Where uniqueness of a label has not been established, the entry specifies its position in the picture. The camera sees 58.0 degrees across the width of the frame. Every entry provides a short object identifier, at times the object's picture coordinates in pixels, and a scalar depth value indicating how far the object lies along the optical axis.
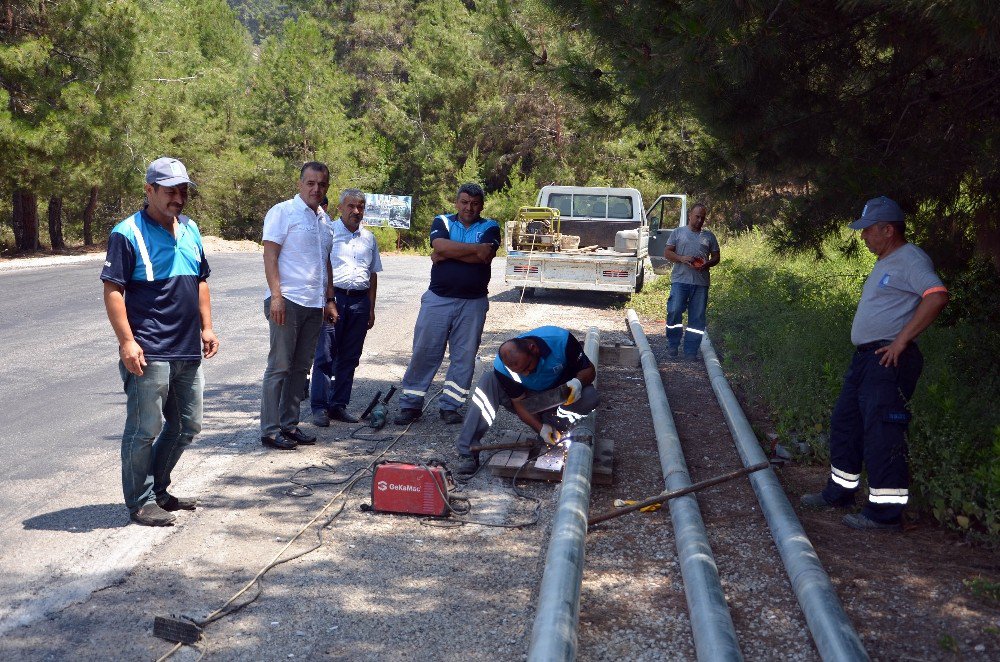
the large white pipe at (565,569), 3.37
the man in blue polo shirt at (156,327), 4.60
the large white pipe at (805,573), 3.43
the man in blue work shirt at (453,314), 7.24
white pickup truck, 15.92
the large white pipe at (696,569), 3.48
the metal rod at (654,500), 5.07
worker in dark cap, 5.01
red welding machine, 5.18
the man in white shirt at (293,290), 6.27
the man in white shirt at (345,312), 7.23
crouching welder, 6.05
